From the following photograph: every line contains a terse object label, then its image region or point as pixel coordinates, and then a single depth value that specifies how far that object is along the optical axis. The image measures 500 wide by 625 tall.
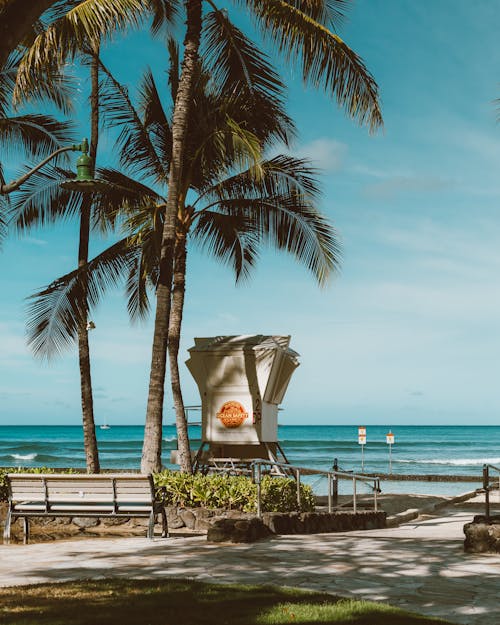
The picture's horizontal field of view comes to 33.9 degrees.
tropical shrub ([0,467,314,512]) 12.21
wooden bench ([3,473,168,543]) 10.67
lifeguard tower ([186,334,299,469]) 16.39
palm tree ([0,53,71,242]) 16.16
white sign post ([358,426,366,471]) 30.14
